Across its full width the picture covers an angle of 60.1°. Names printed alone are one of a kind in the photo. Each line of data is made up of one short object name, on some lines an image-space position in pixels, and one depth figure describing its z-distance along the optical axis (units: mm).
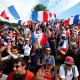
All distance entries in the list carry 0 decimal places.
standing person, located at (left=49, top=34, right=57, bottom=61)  4070
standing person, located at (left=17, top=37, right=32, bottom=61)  3150
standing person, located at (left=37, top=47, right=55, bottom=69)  2345
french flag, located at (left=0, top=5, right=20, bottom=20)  4325
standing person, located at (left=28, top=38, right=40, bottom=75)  2719
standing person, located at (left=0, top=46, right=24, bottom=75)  2290
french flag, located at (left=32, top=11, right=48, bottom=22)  4854
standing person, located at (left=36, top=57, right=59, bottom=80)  1725
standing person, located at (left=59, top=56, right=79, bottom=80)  1904
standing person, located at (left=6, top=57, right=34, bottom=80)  1526
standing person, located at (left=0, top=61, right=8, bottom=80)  1757
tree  35484
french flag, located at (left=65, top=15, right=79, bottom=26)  6059
